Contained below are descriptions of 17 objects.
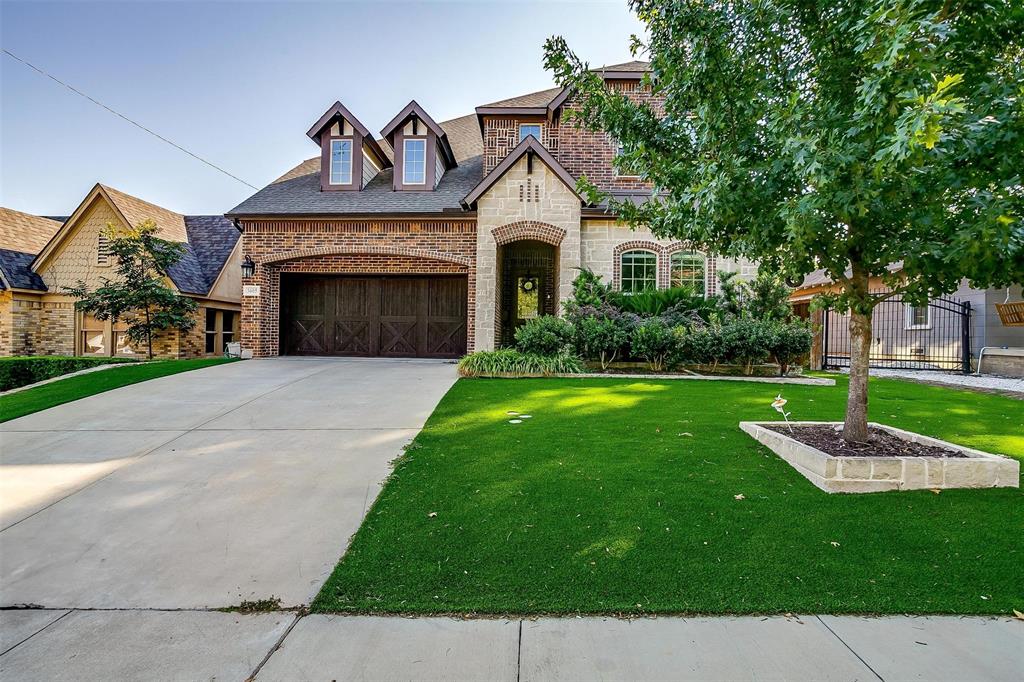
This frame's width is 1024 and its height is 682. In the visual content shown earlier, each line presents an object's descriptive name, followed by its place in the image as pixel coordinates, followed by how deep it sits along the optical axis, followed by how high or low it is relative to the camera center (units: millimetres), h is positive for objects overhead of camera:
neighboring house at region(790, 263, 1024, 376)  11188 +228
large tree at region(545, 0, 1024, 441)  2926 +1455
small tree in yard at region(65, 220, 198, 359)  13734 +1227
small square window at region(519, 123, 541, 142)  14461 +6347
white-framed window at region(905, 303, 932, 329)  13922 +684
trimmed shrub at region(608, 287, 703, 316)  11125 +898
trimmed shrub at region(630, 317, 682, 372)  9680 -51
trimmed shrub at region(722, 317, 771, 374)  9648 +1
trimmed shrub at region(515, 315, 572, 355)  9961 -1
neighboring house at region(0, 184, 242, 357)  14906 +1536
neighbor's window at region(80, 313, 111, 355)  15337 -43
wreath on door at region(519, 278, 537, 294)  14843 +1644
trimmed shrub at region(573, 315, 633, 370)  9766 +6
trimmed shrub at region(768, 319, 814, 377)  9695 -32
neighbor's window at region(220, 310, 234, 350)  17297 +244
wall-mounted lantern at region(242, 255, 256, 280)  13219 +1862
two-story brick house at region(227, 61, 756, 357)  12352 +2650
